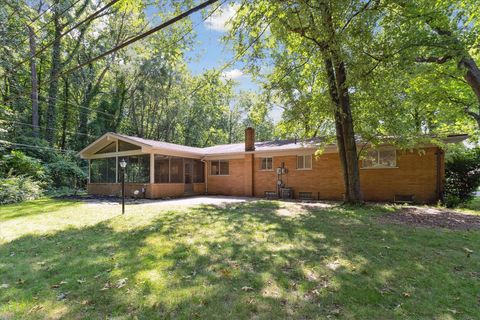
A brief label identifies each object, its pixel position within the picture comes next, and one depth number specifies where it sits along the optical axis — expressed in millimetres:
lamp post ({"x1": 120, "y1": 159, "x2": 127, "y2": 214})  8945
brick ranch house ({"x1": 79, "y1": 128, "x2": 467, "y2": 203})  12086
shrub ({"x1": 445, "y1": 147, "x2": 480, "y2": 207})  12422
